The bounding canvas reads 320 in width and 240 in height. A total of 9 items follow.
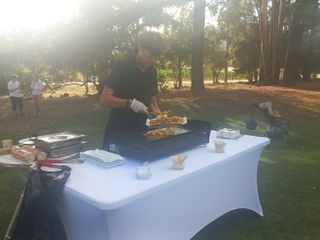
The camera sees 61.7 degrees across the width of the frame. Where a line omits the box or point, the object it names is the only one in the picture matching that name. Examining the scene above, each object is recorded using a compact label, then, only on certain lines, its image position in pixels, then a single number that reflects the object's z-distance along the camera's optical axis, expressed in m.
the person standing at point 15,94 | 8.09
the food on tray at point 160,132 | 1.94
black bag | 1.52
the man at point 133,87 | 2.05
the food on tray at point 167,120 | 2.31
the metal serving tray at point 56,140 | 1.85
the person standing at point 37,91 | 8.19
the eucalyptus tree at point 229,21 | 13.66
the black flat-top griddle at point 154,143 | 1.81
